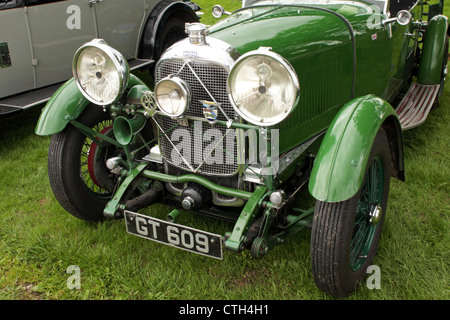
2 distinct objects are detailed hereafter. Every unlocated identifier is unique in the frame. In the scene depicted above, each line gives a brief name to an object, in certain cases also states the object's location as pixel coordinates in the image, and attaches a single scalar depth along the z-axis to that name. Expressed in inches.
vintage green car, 82.7
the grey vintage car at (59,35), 163.3
